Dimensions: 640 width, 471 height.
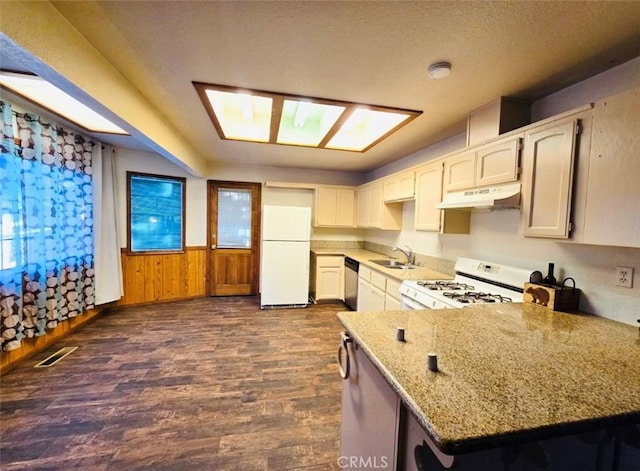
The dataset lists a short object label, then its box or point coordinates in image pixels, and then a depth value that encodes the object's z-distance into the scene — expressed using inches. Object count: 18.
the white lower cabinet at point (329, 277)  178.5
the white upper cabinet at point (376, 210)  153.2
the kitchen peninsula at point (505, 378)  27.0
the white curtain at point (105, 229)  140.4
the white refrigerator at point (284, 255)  165.9
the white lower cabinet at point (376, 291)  113.0
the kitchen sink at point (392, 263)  140.1
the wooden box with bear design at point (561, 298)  65.7
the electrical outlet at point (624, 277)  57.6
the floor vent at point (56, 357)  97.5
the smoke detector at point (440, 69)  64.3
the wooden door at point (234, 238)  187.9
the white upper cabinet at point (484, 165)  71.9
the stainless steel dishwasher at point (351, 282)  157.9
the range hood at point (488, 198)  70.6
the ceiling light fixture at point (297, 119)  87.1
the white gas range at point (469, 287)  78.4
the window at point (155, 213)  160.6
